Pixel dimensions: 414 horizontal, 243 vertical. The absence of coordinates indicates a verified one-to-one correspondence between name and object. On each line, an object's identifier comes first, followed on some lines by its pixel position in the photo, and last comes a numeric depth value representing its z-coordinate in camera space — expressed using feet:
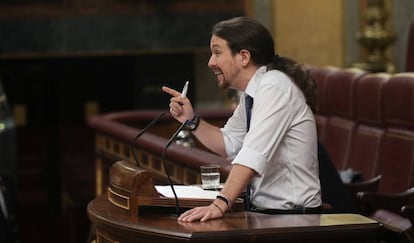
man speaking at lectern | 20.48
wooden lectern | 20.24
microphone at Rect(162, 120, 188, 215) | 20.24
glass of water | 22.31
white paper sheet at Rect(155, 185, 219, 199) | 20.79
